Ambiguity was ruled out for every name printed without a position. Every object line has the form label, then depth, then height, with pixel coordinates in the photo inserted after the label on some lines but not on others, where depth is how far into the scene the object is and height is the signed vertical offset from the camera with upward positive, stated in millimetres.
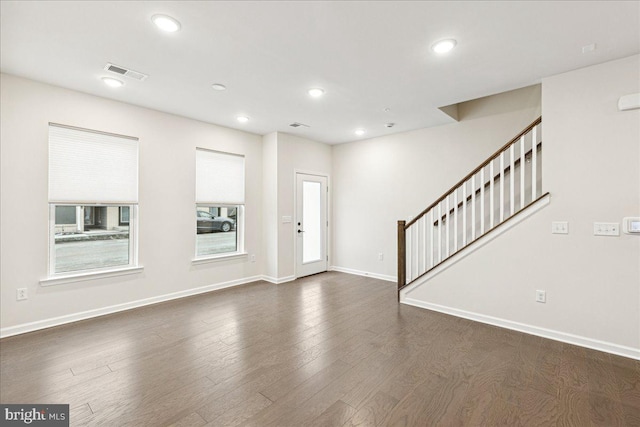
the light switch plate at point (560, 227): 2965 -122
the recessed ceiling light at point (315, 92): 3459 +1515
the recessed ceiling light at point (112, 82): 3164 +1498
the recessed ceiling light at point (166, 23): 2147 +1475
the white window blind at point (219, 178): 4742 +654
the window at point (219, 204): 4766 +203
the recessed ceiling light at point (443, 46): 2445 +1477
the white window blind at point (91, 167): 3381 +617
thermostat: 2625 -89
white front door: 5762 -186
